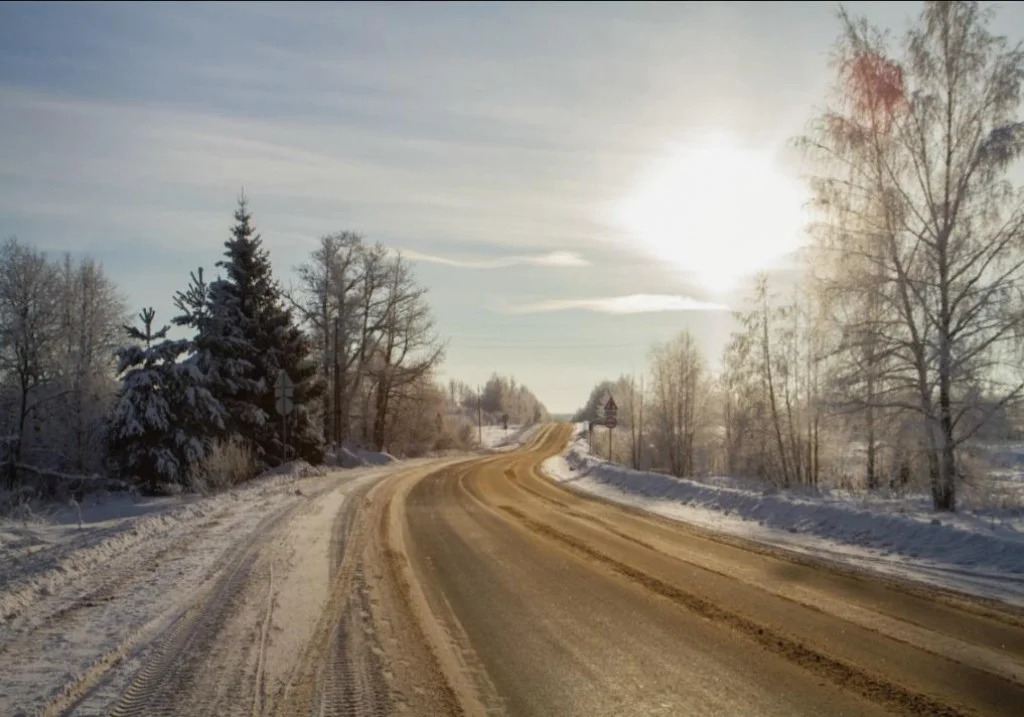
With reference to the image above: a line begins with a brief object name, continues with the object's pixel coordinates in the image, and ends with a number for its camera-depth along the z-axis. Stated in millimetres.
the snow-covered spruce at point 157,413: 25188
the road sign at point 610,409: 36812
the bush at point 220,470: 23484
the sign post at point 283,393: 26062
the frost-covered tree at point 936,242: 15602
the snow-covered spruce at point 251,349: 28734
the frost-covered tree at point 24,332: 37719
